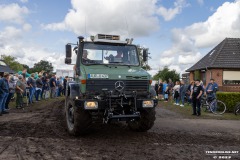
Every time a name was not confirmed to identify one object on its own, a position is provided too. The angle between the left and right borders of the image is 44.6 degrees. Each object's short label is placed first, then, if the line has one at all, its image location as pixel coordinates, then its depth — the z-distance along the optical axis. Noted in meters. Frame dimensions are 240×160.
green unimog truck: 7.55
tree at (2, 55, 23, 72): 103.56
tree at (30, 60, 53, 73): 138.44
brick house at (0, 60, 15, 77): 48.84
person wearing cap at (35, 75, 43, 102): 17.98
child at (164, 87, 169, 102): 21.97
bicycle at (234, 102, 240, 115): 14.65
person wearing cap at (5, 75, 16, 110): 13.43
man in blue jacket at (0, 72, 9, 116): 12.31
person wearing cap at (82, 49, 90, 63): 8.49
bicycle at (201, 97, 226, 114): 15.16
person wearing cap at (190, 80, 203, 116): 13.73
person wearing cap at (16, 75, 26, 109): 14.24
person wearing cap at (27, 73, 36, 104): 16.37
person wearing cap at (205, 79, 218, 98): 15.38
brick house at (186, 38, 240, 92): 32.00
